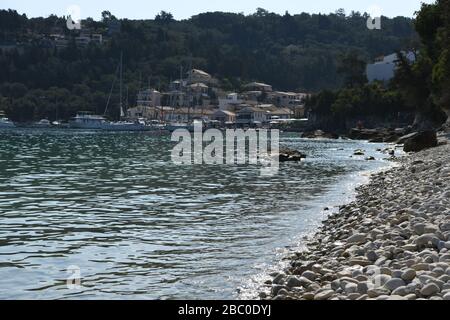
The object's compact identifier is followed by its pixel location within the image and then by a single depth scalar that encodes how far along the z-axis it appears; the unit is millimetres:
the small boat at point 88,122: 145500
